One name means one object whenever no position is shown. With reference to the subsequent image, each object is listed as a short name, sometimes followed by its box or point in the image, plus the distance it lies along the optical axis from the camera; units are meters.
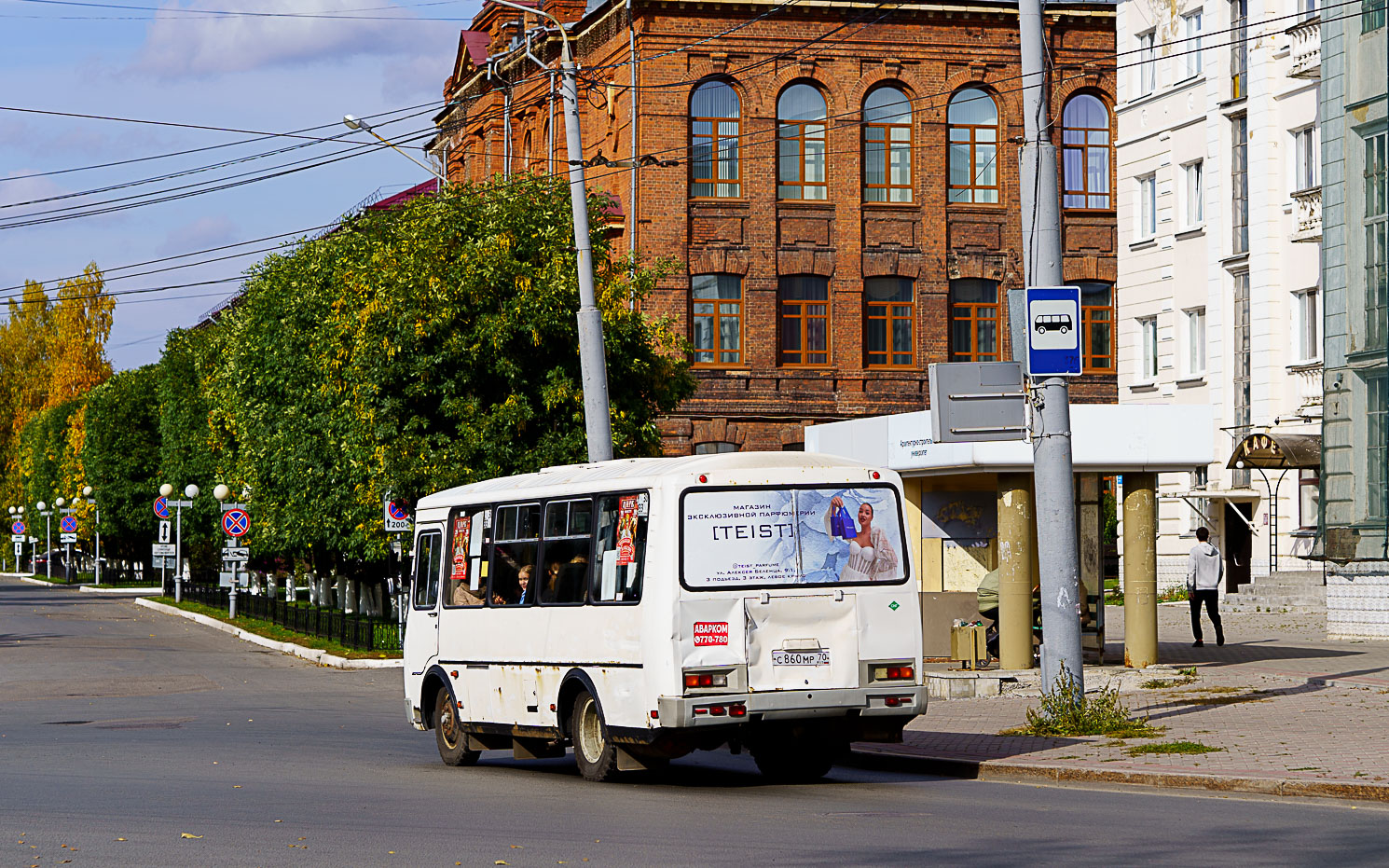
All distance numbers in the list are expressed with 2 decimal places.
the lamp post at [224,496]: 51.88
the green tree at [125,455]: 88.38
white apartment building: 43.31
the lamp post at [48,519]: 109.39
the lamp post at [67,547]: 92.12
